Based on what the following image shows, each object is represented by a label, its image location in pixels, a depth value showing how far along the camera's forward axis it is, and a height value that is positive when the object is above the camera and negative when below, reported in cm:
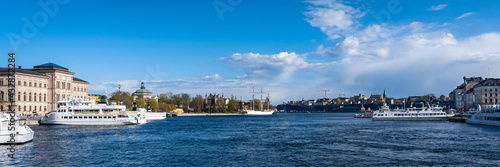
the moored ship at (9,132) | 4366 -339
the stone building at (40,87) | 11750 +495
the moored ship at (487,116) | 8669 -470
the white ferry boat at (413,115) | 12314 -584
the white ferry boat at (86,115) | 9156 -310
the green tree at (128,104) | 19412 -152
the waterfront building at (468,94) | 16838 +103
